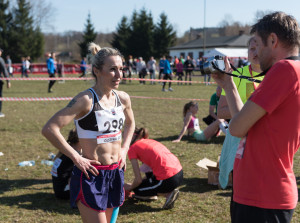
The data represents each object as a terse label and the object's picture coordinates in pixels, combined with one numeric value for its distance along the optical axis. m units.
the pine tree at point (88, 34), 57.56
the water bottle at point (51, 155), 6.49
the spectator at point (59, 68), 28.55
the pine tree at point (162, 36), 59.84
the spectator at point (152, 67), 26.62
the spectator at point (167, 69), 20.69
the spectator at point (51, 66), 18.39
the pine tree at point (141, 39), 57.78
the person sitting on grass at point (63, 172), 4.59
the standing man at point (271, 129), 1.68
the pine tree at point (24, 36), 54.53
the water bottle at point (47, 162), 6.13
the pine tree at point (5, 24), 53.91
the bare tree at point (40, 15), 62.53
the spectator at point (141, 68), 26.95
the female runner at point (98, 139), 2.60
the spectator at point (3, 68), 10.09
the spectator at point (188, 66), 26.42
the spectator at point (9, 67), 31.65
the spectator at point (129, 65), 27.68
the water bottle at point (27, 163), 6.07
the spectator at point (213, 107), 8.02
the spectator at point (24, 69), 33.13
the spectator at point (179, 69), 25.92
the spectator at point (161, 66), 23.83
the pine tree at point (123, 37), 57.25
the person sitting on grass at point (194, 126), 7.76
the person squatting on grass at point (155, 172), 4.44
